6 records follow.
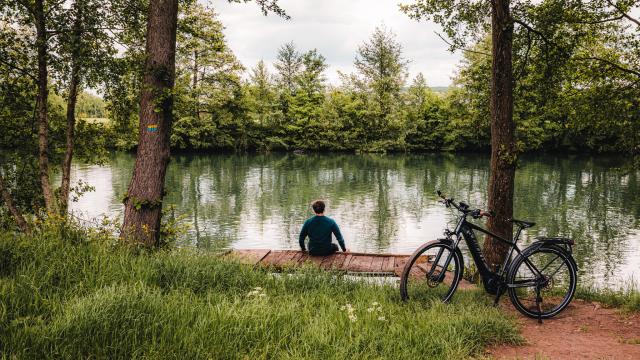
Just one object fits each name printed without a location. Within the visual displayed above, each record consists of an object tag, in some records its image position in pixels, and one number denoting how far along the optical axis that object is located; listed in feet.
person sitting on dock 26.71
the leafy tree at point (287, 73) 164.76
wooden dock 25.52
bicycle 16.12
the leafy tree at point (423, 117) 155.94
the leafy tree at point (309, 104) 161.89
